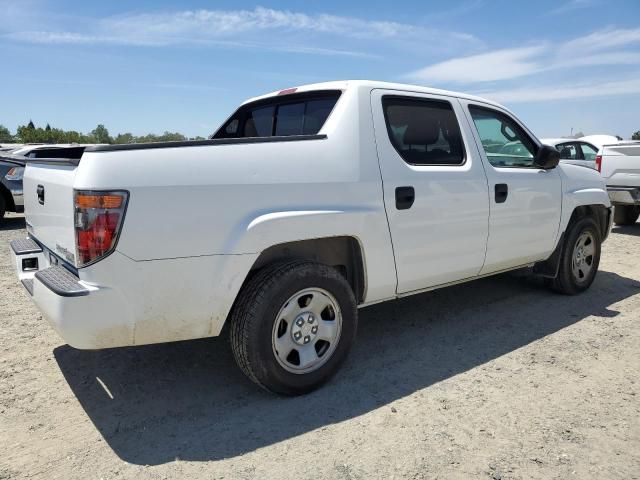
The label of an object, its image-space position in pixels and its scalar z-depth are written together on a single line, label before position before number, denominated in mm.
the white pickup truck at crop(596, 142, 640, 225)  9297
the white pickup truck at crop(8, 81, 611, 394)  2664
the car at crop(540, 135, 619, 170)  12500
